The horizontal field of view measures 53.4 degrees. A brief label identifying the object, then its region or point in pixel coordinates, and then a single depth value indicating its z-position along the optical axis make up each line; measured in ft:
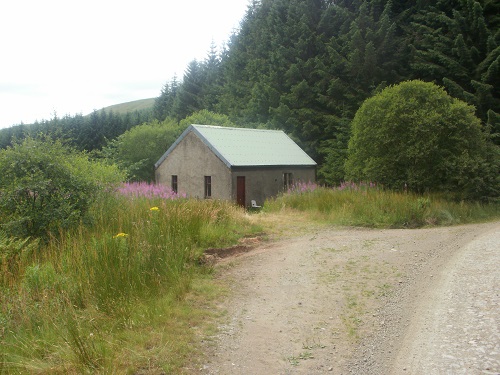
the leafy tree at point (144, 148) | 117.39
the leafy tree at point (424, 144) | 65.72
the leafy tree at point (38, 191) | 33.55
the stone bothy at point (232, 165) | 78.54
